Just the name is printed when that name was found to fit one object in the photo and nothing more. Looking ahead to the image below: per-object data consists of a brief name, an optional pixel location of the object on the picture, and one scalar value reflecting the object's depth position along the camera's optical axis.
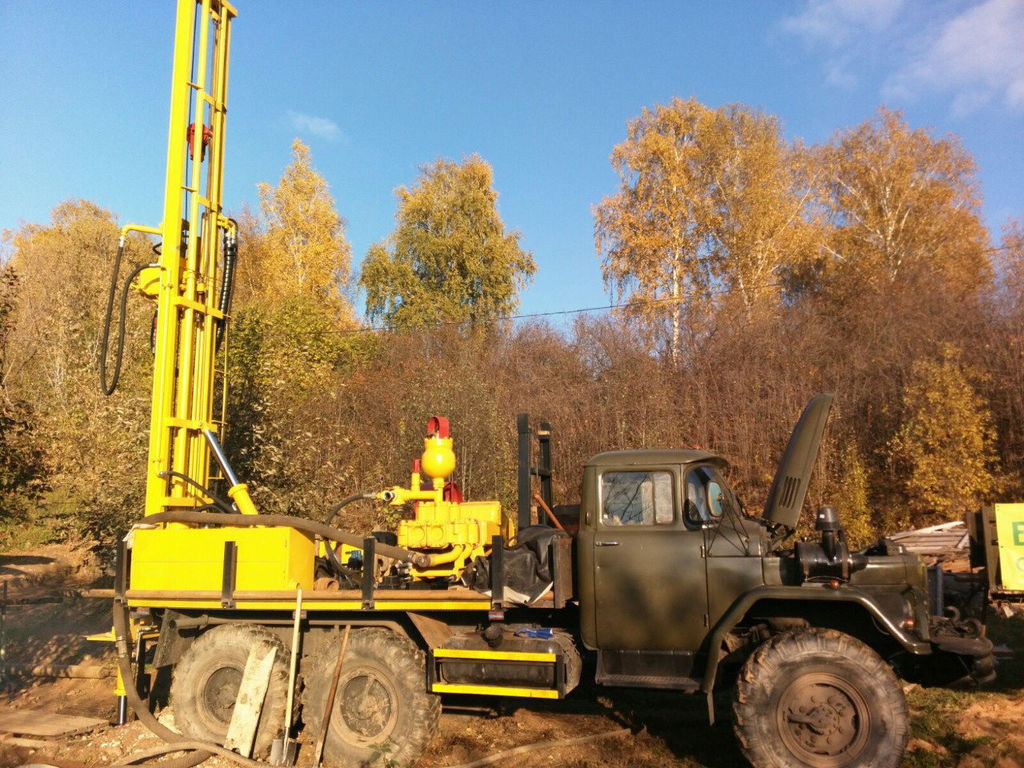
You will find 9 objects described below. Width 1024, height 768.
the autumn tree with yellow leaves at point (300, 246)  33.72
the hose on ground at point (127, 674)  7.17
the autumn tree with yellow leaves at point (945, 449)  17.98
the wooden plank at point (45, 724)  7.27
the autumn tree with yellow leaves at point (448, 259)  33.62
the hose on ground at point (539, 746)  6.56
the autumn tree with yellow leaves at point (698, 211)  29.05
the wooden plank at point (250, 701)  6.90
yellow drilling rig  5.91
